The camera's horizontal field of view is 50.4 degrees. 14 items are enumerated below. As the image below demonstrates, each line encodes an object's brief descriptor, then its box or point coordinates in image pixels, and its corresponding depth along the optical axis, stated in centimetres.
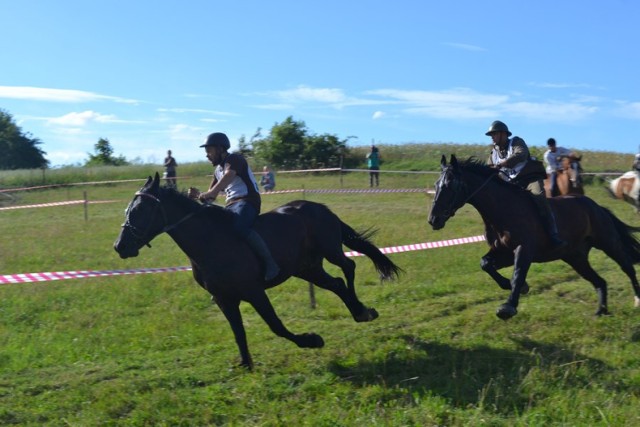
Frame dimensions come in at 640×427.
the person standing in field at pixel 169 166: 3076
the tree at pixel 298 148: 3847
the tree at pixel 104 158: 5859
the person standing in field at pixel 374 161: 3094
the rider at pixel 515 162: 902
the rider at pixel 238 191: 772
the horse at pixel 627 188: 1842
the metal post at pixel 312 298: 1058
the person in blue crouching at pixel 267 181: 2736
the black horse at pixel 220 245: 732
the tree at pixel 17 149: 6248
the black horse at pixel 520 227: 842
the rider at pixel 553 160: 1795
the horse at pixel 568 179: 1764
